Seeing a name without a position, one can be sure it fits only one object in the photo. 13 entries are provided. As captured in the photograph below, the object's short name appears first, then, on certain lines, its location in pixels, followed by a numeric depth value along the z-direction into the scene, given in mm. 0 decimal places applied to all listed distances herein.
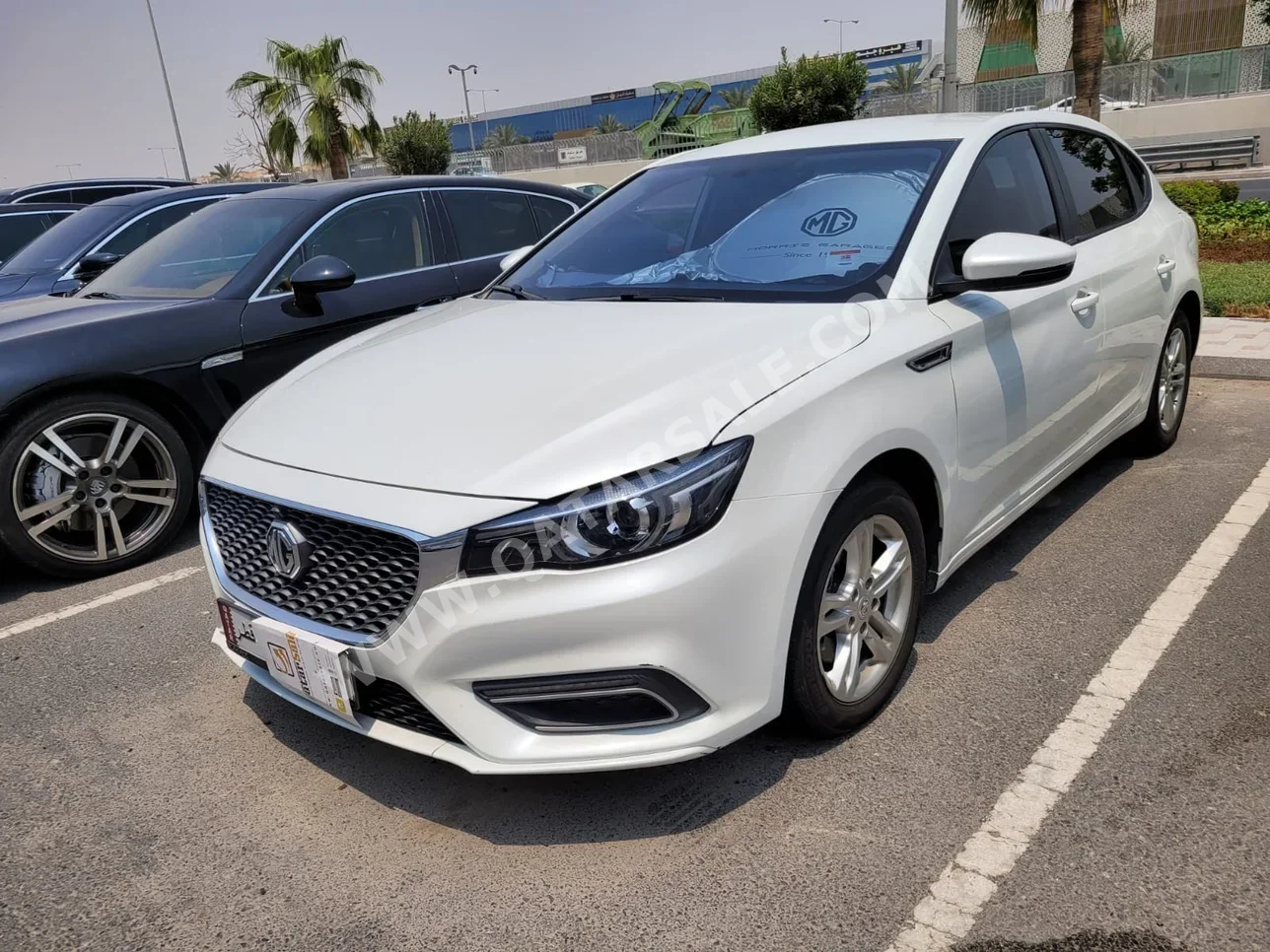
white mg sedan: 2143
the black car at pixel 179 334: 4125
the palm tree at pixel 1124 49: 48750
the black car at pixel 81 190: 10633
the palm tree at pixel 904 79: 59812
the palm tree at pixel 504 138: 87875
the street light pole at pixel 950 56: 10703
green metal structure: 37062
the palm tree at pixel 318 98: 28406
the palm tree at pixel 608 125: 70362
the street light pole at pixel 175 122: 33344
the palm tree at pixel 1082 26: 12148
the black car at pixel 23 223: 8938
